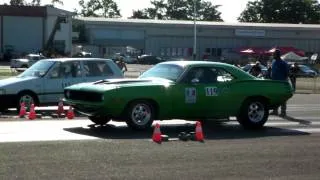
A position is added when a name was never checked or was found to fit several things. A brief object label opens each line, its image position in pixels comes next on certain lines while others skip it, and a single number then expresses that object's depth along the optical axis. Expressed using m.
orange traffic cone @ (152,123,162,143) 12.23
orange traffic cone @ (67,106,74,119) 16.70
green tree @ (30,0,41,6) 128.12
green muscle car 13.95
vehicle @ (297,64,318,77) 66.06
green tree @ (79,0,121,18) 157.94
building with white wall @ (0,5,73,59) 87.25
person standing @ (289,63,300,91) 26.52
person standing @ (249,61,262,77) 27.13
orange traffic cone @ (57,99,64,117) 17.48
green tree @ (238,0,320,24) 143.50
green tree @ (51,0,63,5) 133.68
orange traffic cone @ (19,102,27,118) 16.93
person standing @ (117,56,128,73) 35.31
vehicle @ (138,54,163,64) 87.00
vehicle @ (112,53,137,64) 90.38
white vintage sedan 18.14
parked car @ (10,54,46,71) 54.37
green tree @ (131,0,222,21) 158.25
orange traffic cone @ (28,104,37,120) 16.34
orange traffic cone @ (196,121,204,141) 12.64
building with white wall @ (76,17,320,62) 97.44
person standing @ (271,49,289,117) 18.89
